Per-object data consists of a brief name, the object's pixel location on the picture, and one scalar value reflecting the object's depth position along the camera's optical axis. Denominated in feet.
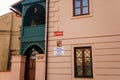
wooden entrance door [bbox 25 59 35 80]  42.04
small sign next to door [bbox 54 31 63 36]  36.65
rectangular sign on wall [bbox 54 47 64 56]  36.03
